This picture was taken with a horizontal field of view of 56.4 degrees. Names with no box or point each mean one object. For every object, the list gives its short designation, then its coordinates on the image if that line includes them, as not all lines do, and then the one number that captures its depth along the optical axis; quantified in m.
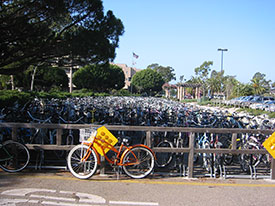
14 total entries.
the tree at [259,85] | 56.41
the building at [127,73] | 86.55
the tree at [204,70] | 59.00
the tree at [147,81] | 72.88
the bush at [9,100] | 8.61
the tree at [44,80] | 40.78
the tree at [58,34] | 9.10
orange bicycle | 4.36
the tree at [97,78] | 50.78
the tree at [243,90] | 50.74
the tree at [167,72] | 111.44
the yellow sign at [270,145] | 4.65
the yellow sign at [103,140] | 4.48
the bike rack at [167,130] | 4.57
